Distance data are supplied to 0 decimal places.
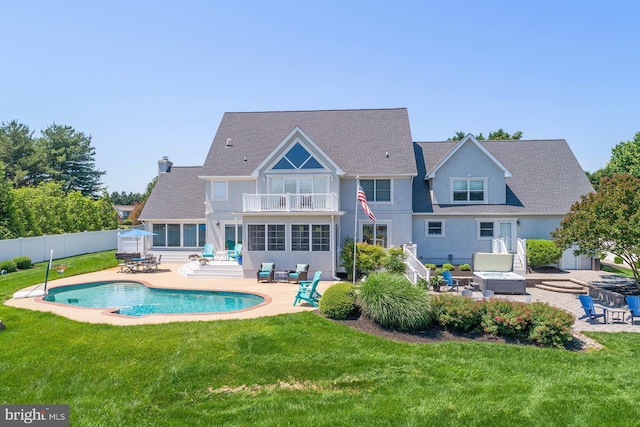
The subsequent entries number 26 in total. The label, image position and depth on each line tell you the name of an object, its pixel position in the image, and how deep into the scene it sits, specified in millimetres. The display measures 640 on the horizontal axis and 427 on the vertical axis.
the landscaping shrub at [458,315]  11180
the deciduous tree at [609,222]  14961
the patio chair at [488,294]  14405
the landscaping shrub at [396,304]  11141
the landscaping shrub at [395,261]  18969
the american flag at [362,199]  16795
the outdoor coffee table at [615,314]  12617
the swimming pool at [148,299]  14555
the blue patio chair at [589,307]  12516
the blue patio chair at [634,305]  12656
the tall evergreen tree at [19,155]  54219
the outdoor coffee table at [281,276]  19156
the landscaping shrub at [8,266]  21453
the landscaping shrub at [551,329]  10445
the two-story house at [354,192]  20609
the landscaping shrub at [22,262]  22969
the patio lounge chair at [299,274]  19031
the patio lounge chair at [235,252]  23389
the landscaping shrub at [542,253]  21016
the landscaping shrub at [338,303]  12000
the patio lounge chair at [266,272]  19297
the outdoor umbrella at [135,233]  23359
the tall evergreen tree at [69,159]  58062
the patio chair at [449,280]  17766
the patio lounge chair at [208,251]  23875
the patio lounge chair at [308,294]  13891
